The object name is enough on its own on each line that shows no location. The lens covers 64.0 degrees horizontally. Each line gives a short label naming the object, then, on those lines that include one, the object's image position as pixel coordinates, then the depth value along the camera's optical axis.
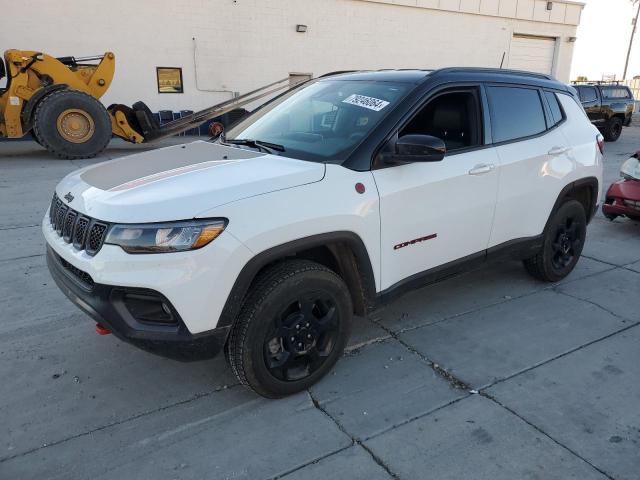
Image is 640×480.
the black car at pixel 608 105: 16.39
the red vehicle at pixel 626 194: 6.09
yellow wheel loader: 10.30
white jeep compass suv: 2.39
